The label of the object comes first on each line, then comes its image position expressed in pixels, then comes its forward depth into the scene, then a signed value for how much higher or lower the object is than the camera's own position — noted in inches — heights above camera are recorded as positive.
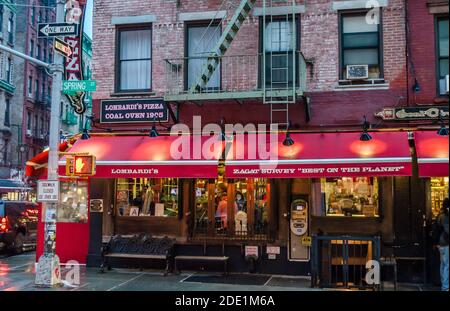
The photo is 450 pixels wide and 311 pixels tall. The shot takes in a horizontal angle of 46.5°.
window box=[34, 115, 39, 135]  1888.5 +255.6
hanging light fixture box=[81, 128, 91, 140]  565.9 +65.6
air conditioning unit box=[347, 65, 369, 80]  514.9 +122.9
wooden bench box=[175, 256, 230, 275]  517.7 -61.9
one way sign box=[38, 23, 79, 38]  466.6 +147.9
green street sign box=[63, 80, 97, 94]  472.7 +99.9
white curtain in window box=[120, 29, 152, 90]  581.6 +152.2
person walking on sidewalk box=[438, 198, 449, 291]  426.6 -39.5
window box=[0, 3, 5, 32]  1690.5 +587.0
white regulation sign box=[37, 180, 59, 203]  466.3 +4.0
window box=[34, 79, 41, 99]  1916.8 +391.7
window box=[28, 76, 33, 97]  1862.7 +392.0
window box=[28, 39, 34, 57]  1871.3 +529.4
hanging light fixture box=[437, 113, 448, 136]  473.4 +60.5
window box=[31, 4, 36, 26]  1894.8 +654.7
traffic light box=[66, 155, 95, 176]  480.4 +29.0
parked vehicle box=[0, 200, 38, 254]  753.6 -44.3
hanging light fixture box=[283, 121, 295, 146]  492.4 +52.3
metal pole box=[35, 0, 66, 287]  453.7 -10.3
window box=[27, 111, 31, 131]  1835.0 +262.3
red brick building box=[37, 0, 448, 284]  492.7 +81.1
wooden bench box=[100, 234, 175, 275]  533.6 -54.2
